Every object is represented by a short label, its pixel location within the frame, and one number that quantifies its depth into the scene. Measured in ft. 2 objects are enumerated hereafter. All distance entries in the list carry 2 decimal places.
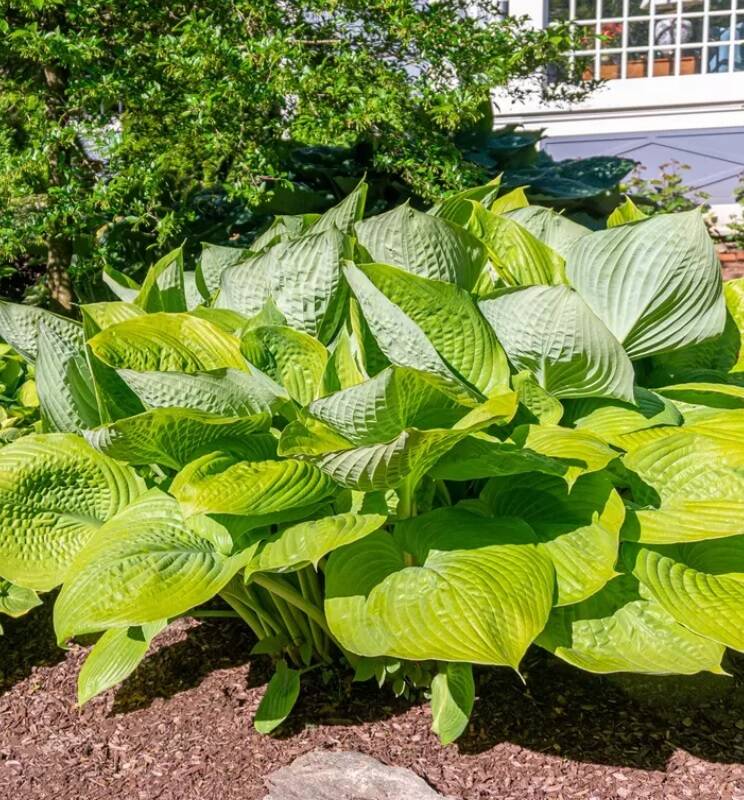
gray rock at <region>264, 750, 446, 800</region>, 5.12
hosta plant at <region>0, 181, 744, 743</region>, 4.44
